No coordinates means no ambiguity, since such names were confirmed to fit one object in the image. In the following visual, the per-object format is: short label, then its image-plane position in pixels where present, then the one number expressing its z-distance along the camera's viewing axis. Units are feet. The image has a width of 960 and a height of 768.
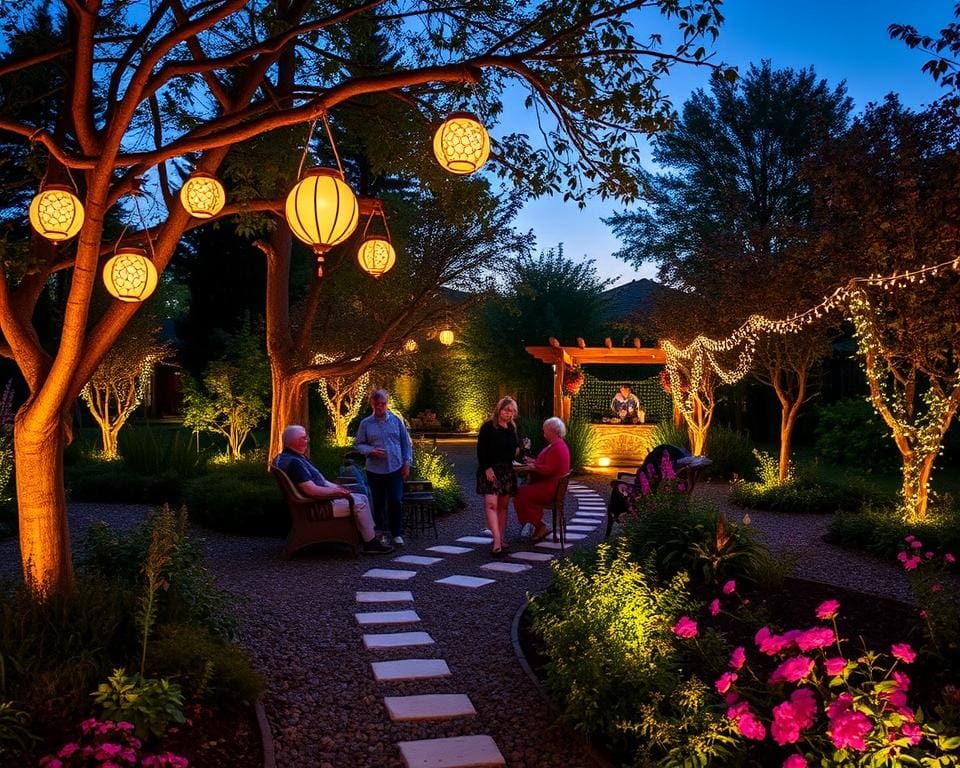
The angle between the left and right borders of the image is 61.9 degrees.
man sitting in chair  22.81
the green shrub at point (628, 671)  9.11
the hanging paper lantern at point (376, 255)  19.54
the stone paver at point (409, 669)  12.98
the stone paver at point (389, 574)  20.61
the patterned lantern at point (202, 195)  14.48
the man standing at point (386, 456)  24.95
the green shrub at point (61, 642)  9.45
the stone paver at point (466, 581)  19.72
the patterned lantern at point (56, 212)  14.34
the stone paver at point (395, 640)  14.67
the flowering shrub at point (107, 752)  7.83
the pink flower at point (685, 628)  9.30
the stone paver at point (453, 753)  9.87
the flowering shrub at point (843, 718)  6.94
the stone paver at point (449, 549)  23.88
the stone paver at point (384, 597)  18.04
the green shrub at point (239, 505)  26.50
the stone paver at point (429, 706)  11.37
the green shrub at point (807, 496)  32.27
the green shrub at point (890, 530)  22.39
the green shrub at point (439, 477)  31.71
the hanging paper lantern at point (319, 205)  12.73
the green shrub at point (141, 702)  8.91
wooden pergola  53.11
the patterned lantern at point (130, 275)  14.69
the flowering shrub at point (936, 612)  11.59
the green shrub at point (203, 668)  10.23
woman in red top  24.90
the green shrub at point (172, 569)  12.48
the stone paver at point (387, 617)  16.28
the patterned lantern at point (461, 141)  12.93
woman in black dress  23.50
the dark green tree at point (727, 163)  73.05
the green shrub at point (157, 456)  35.94
